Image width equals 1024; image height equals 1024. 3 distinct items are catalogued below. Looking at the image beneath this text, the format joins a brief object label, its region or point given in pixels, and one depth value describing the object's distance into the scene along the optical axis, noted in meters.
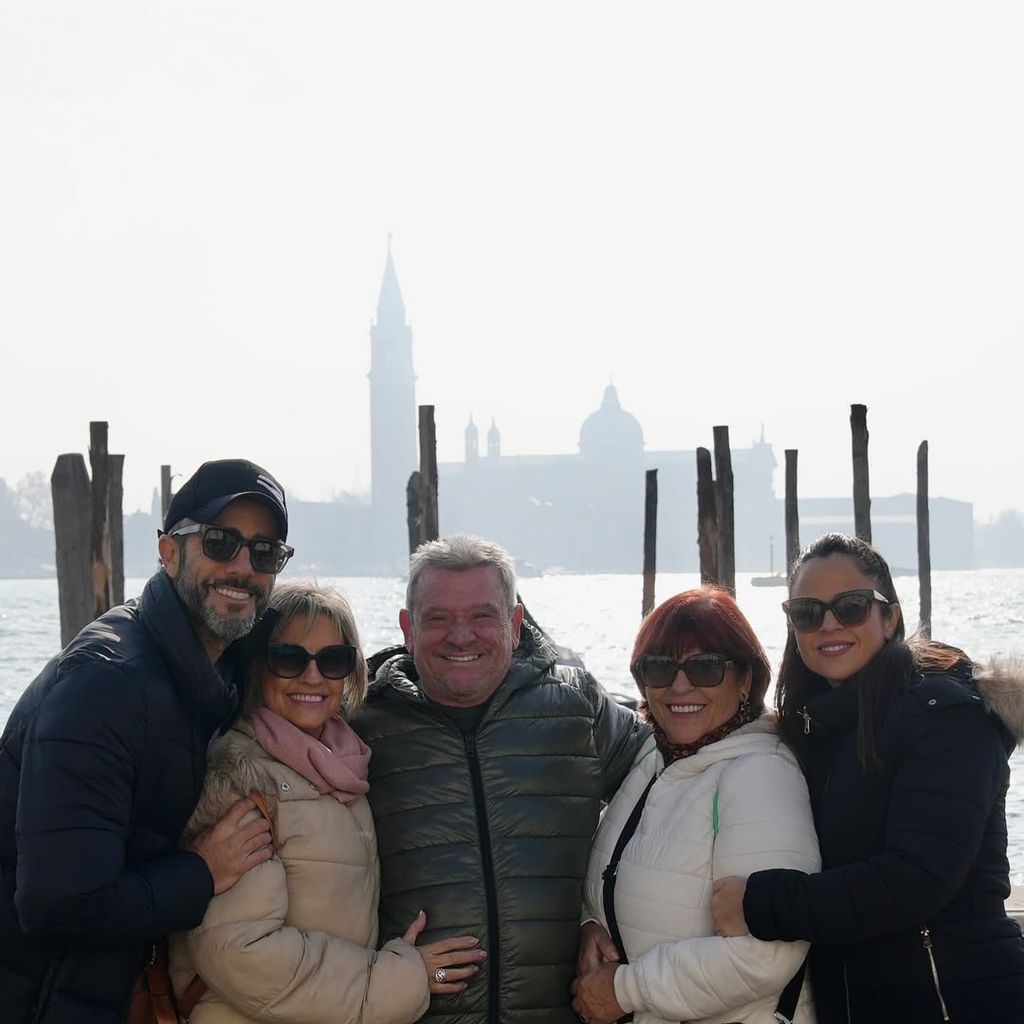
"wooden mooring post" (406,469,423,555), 9.50
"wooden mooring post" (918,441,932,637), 12.98
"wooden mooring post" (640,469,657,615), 10.81
